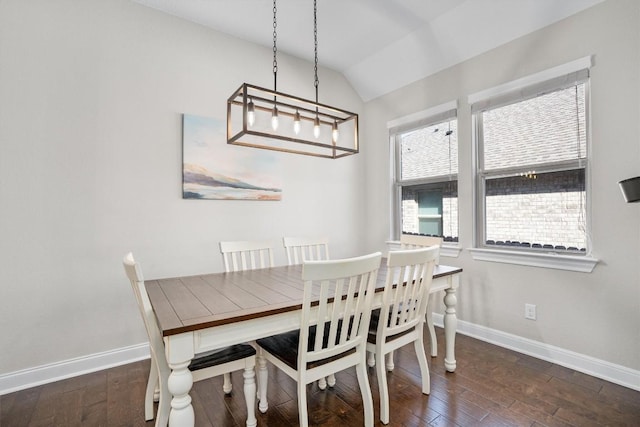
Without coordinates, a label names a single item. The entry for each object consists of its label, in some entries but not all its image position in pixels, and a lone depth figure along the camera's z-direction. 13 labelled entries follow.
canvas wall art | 2.83
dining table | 1.25
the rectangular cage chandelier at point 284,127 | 1.88
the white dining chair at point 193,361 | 1.46
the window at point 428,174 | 3.25
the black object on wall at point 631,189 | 1.75
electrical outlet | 2.58
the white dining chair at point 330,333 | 1.43
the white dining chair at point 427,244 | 2.60
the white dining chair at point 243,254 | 2.45
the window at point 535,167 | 2.39
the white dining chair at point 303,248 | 2.80
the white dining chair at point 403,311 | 1.73
